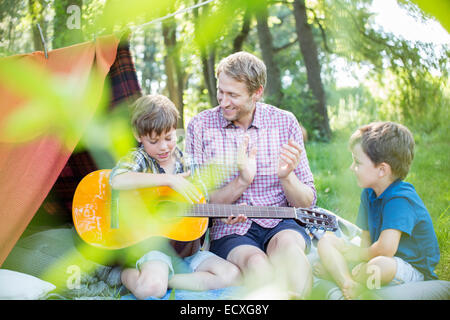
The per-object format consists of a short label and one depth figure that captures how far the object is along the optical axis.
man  2.27
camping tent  2.21
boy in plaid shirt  2.23
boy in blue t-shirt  2.09
